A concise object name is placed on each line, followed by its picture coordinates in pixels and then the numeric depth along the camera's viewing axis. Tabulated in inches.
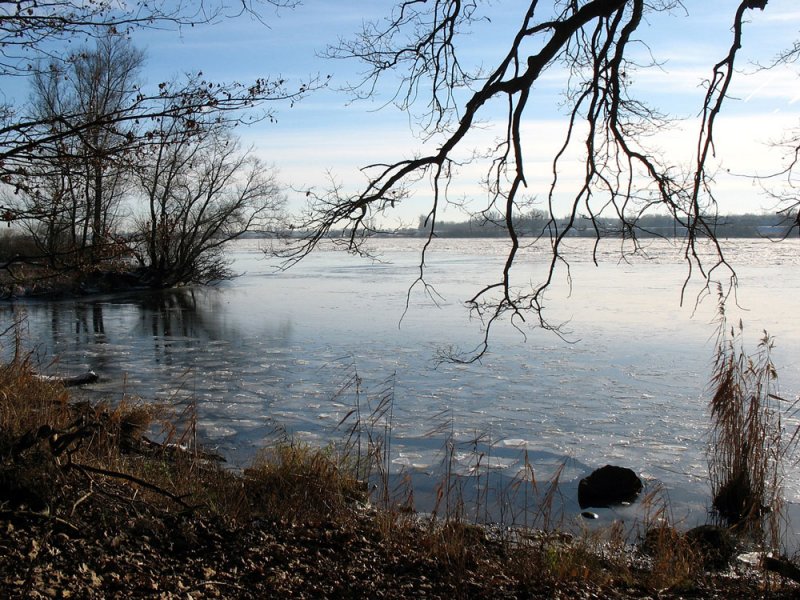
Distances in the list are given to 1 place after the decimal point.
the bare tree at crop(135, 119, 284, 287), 1074.8
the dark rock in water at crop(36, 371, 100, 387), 423.9
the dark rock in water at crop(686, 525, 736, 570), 216.1
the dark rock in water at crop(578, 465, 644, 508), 271.7
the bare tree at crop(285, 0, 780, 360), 186.9
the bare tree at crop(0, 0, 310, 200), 197.8
